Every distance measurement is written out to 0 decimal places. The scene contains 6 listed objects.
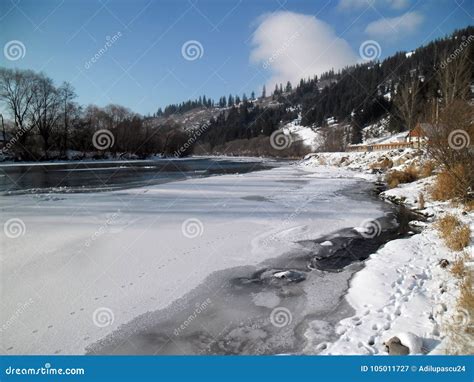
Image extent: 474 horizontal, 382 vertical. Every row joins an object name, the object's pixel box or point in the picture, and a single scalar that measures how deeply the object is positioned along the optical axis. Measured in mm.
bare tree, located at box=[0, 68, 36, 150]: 33534
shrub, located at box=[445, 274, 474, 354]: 3590
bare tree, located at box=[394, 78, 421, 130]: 37103
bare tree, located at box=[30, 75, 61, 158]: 51000
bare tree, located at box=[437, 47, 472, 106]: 24288
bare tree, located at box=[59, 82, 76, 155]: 58481
